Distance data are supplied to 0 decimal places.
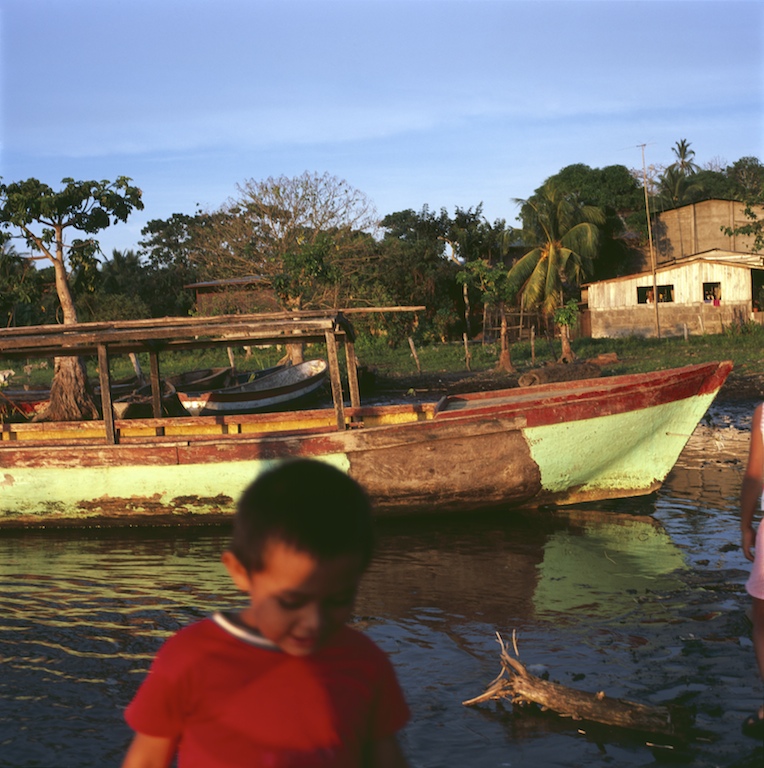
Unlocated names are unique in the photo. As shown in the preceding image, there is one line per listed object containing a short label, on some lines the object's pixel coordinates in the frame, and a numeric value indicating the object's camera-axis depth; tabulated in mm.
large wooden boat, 8016
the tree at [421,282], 31500
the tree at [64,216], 14367
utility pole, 28167
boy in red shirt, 1490
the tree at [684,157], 49719
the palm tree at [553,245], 29125
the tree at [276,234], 25094
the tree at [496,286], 23625
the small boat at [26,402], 15609
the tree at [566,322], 23875
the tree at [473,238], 34406
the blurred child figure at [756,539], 3422
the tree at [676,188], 42000
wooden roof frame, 8461
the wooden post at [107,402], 8516
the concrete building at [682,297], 28469
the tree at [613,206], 35938
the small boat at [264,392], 15953
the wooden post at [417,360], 24520
